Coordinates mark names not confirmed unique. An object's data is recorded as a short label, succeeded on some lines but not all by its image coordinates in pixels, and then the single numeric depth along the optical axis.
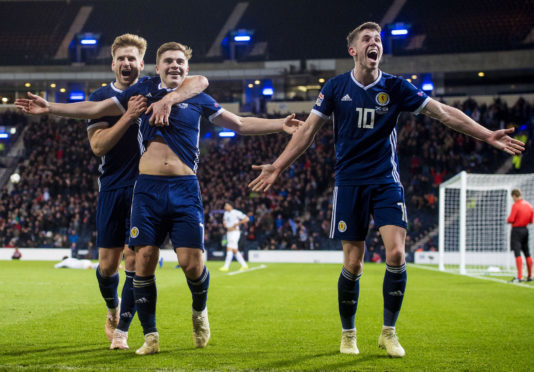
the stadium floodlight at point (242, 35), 38.72
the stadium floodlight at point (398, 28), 36.31
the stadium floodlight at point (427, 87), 36.59
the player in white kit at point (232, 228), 18.38
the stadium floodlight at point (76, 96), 38.58
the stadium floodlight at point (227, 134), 33.62
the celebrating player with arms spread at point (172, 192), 4.95
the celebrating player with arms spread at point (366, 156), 4.99
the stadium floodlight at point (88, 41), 38.94
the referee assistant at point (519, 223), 14.03
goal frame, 17.03
